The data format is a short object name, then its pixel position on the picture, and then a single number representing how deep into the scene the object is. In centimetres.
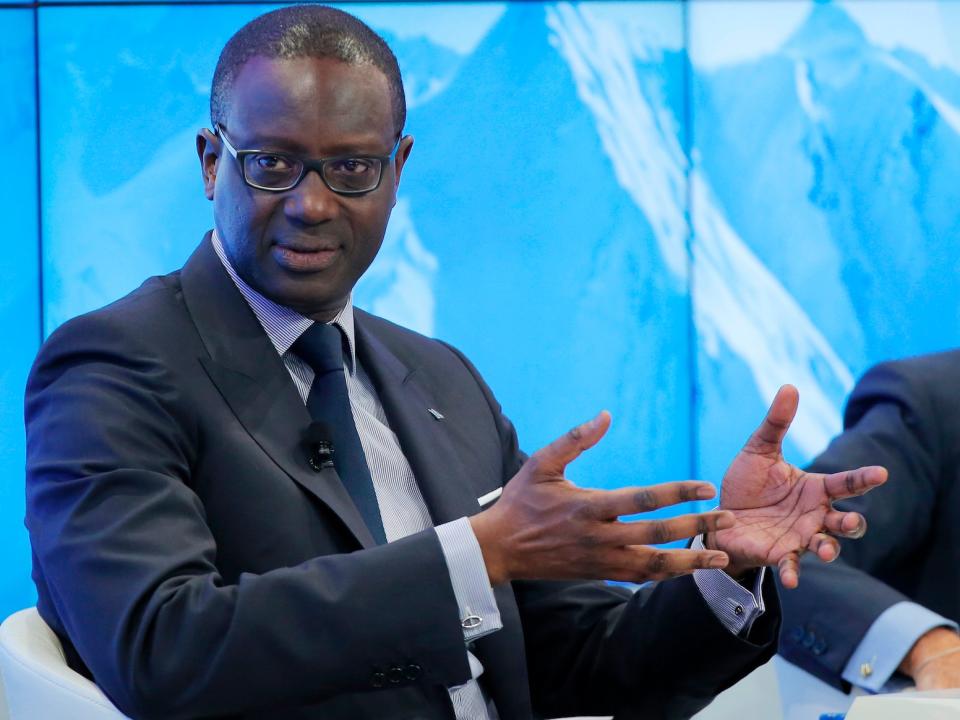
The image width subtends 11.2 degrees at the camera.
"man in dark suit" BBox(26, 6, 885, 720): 356
